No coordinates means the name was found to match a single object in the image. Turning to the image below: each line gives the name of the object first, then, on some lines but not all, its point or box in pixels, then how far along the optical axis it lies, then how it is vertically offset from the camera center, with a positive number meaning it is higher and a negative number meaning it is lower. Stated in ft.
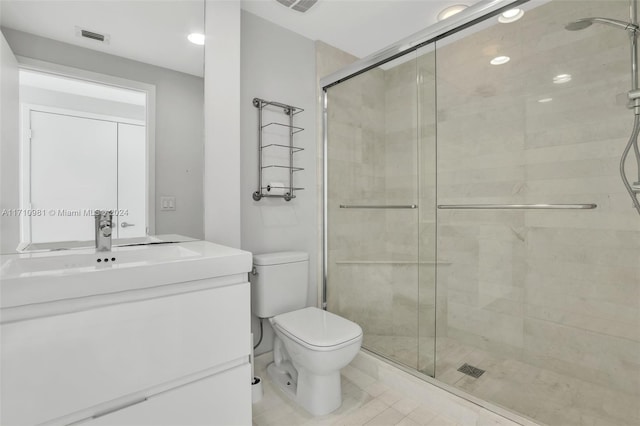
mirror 3.85 +1.31
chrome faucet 3.83 -0.22
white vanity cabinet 2.48 -1.35
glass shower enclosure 4.84 +0.05
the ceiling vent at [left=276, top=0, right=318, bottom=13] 5.83 +4.03
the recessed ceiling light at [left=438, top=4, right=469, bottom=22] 6.06 +4.08
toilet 4.68 -1.95
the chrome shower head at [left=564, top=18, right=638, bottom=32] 4.44 +2.99
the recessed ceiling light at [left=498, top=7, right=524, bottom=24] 4.83 +3.19
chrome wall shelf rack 6.32 +1.40
